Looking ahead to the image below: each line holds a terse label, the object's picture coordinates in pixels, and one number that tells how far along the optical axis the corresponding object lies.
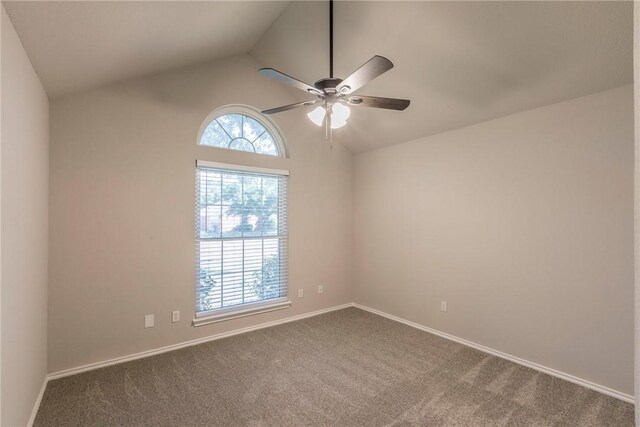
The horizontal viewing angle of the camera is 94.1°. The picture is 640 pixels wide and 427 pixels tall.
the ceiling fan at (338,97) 1.90
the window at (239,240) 3.46
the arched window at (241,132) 3.54
